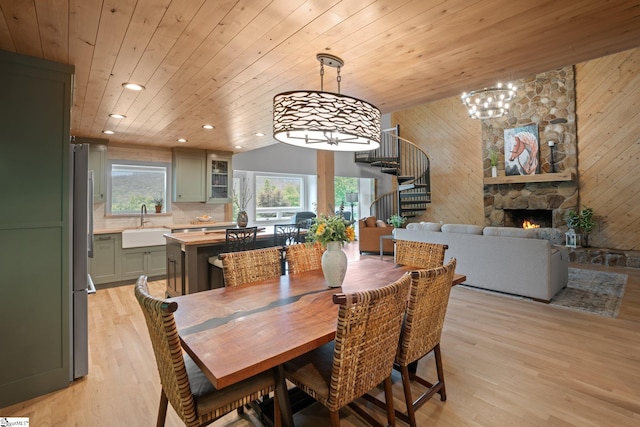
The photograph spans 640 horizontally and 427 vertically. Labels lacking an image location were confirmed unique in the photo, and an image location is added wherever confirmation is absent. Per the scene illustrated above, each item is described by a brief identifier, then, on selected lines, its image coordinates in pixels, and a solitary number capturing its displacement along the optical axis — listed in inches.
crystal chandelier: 226.2
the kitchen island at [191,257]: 142.2
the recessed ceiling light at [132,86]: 101.0
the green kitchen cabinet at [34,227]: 79.3
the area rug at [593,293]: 143.5
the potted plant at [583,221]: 245.9
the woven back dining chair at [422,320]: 64.4
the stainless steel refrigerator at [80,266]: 91.9
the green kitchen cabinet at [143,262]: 190.2
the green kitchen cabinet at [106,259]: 180.2
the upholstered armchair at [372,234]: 284.7
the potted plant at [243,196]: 291.0
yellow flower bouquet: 79.7
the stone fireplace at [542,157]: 257.8
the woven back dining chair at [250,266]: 85.9
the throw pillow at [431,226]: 198.2
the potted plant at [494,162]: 297.1
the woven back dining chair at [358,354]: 49.8
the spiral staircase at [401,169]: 315.3
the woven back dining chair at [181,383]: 46.6
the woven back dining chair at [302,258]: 101.8
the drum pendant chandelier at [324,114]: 67.1
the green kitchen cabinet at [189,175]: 222.2
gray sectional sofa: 150.2
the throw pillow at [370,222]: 294.7
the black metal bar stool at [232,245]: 142.6
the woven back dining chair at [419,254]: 102.3
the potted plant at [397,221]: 293.4
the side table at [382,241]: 250.1
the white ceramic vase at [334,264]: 79.5
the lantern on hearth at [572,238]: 247.6
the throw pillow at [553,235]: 155.9
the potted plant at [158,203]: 222.1
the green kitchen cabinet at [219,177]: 237.1
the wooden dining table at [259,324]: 45.7
